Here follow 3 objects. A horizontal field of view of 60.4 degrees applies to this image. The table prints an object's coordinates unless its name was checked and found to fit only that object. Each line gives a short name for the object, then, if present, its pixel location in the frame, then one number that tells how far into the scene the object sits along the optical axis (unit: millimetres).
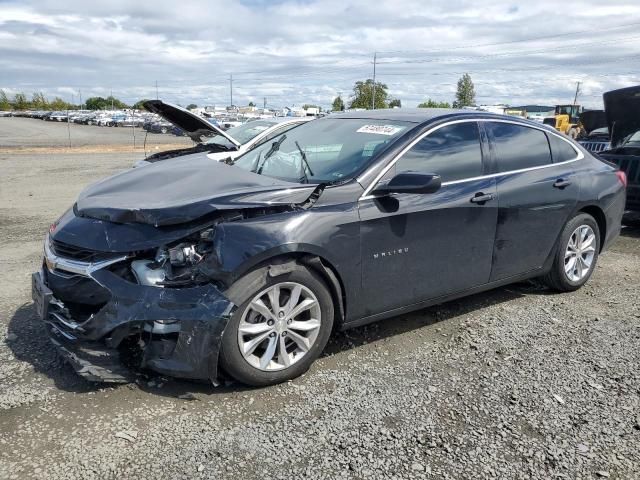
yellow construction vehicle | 33678
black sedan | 3064
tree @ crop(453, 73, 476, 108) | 69750
